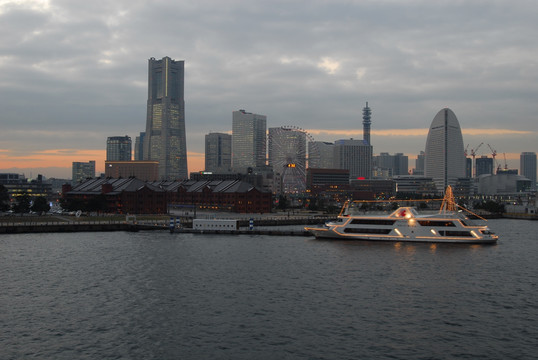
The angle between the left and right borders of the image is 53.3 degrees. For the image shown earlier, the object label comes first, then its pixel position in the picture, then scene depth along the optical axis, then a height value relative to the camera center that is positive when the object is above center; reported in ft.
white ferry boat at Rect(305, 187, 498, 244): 317.42 -17.67
